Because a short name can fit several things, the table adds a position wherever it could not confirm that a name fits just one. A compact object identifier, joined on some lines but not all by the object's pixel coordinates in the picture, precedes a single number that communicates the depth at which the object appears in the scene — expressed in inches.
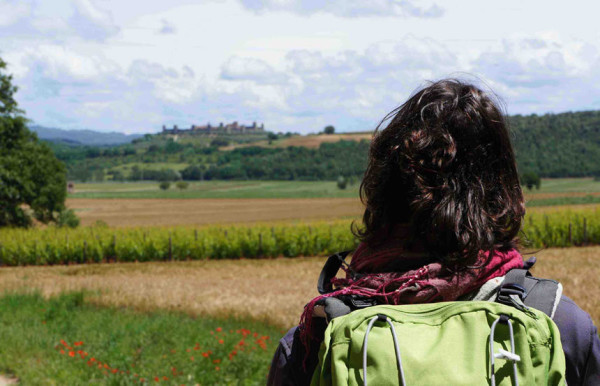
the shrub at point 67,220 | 1620.3
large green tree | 1523.1
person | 62.1
